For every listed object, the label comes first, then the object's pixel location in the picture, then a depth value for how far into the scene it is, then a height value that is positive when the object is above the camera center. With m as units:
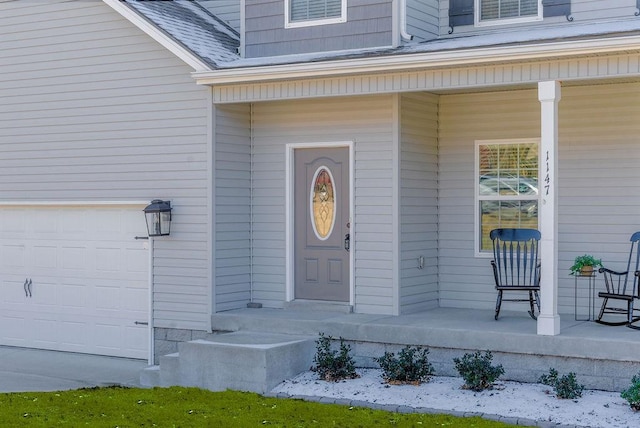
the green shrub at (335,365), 10.20 -1.45
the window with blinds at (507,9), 11.76 +2.63
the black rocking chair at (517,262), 10.77 -0.41
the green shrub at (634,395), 8.54 -1.46
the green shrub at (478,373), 9.44 -1.41
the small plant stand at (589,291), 10.98 -0.73
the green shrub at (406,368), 9.83 -1.41
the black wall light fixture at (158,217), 12.16 +0.11
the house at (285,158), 11.27 +0.84
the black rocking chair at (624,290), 10.13 -0.69
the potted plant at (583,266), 10.71 -0.42
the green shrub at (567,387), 9.05 -1.48
